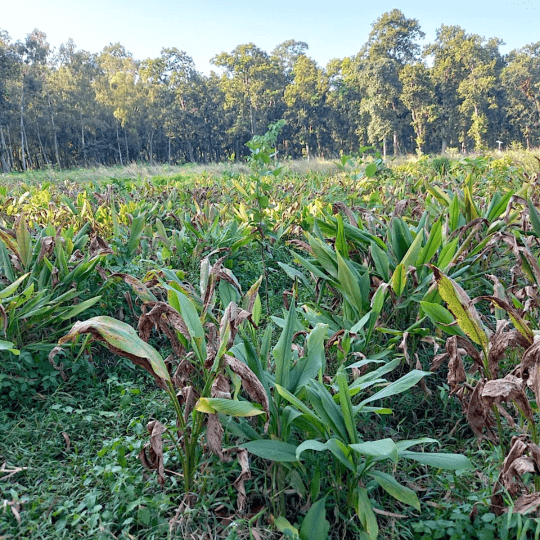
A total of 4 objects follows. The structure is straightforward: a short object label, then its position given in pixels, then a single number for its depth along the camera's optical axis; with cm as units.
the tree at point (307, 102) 5038
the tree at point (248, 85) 4922
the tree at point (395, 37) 4656
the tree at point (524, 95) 4547
